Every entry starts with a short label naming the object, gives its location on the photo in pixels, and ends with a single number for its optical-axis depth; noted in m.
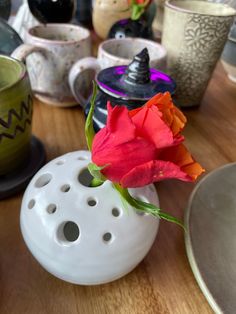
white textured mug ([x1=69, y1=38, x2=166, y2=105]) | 0.39
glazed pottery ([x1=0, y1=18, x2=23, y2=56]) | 0.43
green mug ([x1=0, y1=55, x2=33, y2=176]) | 0.27
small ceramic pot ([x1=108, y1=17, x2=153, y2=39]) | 0.52
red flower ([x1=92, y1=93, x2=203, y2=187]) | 0.18
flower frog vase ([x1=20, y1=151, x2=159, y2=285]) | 0.22
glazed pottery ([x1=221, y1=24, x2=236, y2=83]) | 0.52
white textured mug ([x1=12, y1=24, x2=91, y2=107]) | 0.41
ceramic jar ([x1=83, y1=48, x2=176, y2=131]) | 0.30
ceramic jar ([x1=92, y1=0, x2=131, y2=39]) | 0.60
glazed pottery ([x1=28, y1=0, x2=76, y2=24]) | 0.50
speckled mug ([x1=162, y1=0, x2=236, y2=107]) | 0.41
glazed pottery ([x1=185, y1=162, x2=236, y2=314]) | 0.24
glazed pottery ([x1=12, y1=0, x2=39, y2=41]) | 0.56
